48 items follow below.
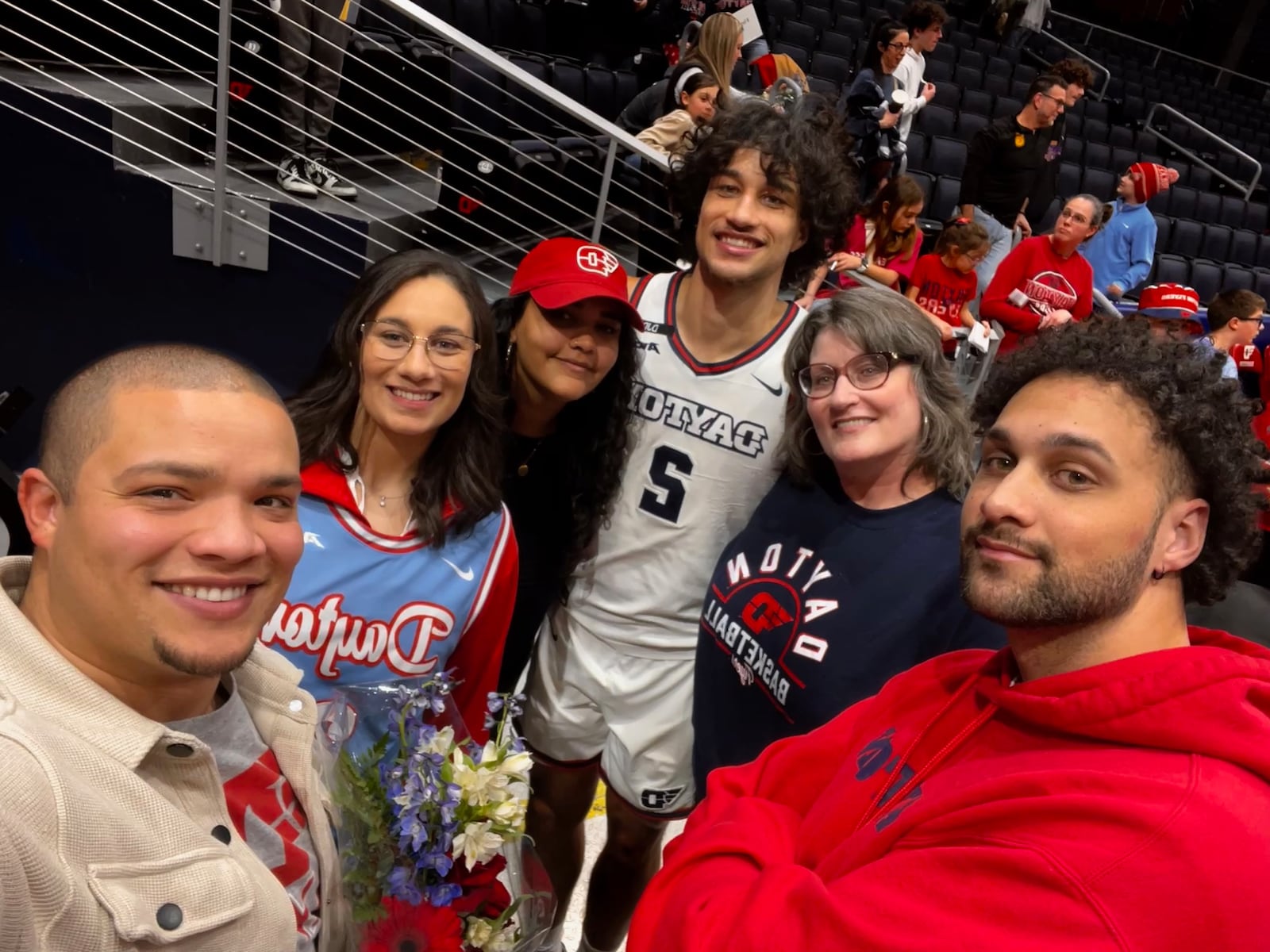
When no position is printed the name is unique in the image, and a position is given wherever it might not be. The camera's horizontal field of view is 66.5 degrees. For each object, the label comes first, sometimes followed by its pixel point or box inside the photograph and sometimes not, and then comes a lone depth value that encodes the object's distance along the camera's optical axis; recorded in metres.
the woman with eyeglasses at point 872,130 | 4.97
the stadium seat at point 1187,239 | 9.86
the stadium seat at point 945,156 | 8.56
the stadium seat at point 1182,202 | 10.62
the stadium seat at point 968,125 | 9.59
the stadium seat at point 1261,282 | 9.42
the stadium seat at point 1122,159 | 10.62
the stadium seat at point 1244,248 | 10.33
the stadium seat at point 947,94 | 9.97
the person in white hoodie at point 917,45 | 6.06
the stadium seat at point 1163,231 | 9.70
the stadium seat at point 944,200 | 7.83
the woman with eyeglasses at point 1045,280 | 4.76
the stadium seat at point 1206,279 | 9.27
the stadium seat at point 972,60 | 11.29
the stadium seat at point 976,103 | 10.20
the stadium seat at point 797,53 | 8.72
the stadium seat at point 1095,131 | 11.17
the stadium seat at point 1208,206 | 10.81
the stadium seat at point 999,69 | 11.39
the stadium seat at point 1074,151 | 10.34
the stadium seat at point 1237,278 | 9.34
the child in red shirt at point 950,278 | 4.87
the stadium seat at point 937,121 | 9.23
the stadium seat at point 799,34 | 9.41
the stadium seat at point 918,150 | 8.45
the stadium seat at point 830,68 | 9.02
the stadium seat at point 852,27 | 10.22
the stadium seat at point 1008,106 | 10.41
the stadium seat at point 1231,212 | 11.01
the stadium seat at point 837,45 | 9.66
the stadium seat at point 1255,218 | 11.20
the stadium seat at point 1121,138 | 11.38
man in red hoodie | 0.84
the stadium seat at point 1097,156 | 10.52
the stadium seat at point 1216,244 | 10.09
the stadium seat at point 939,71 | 10.46
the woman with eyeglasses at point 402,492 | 1.72
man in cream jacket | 0.92
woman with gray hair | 1.64
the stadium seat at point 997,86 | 10.93
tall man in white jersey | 2.14
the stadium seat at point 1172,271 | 9.01
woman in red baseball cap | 2.03
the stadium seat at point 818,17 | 10.05
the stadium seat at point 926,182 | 7.74
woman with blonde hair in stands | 4.18
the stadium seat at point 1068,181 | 9.78
